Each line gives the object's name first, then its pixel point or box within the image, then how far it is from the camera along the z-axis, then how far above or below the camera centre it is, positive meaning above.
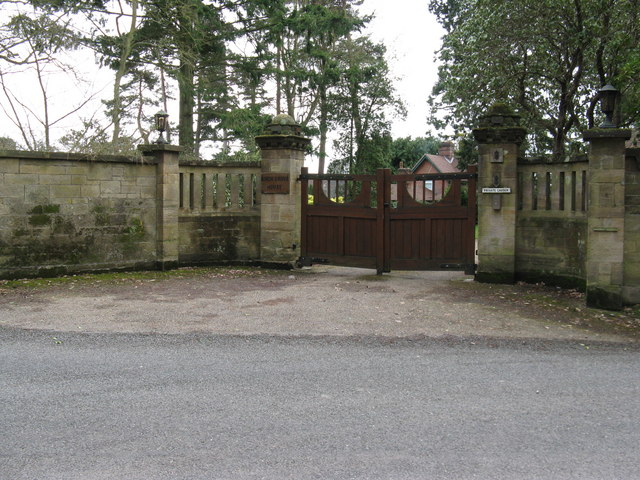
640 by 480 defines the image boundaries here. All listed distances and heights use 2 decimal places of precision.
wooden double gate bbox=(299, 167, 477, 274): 11.59 -0.20
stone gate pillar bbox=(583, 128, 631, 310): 8.57 -0.01
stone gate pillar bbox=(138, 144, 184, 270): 12.23 +0.26
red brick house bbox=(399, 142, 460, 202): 57.00 +5.14
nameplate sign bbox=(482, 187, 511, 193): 10.98 +0.45
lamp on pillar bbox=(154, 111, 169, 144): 12.42 +1.87
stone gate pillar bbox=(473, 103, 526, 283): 11.03 +0.45
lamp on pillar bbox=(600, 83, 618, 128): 8.76 +1.62
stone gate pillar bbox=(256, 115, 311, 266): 12.80 +0.44
